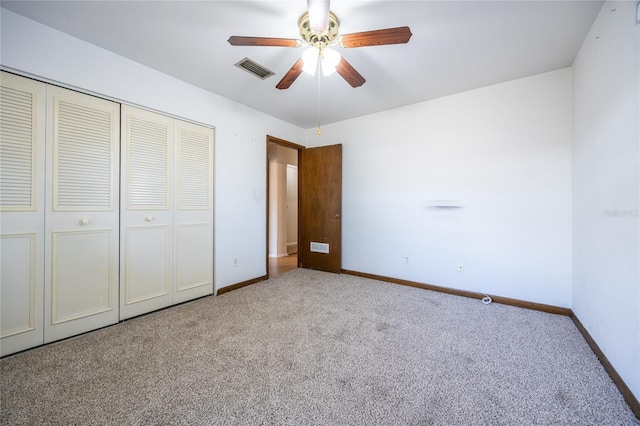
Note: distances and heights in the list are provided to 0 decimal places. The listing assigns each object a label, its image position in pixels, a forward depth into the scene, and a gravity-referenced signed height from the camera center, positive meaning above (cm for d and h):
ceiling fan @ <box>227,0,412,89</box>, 143 +119
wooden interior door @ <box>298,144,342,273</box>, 391 +12
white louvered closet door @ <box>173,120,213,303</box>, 272 +3
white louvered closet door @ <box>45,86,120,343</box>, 193 +1
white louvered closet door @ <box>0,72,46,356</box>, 174 +2
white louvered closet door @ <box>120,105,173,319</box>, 232 +2
